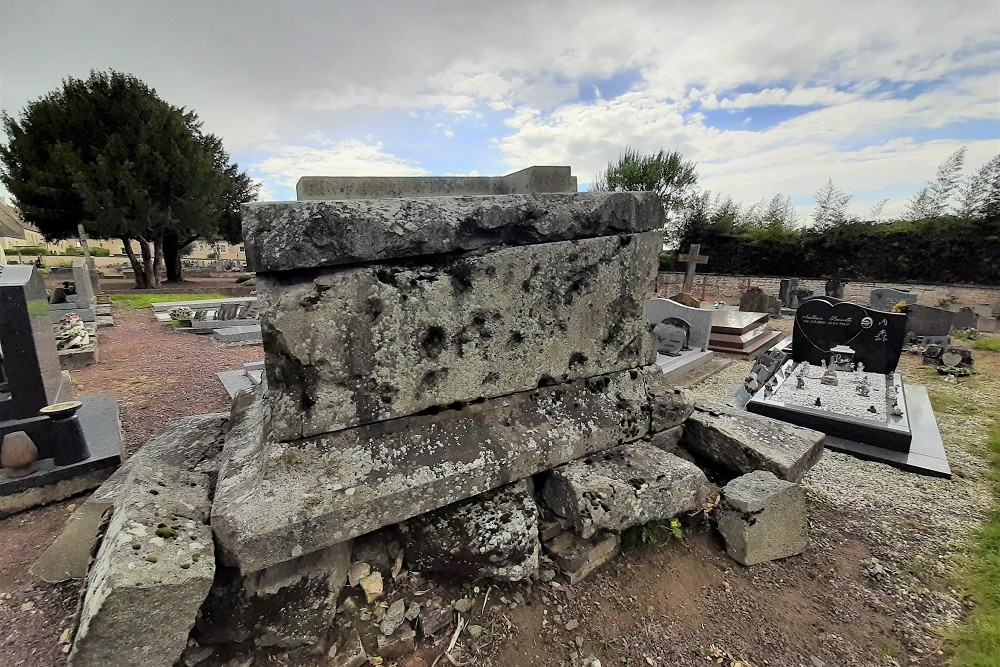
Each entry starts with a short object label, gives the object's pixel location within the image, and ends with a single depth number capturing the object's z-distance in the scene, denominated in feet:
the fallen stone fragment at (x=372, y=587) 6.12
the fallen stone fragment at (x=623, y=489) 7.04
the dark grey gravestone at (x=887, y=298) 37.91
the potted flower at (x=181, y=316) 32.07
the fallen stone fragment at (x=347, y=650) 5.51
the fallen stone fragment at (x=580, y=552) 7.02
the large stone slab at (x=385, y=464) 5.42
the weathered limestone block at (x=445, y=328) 6.23
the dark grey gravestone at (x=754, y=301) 45.88
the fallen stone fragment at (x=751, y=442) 9.26
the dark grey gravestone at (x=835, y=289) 50.44
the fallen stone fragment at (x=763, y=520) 7.73
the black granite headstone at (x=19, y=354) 10.44
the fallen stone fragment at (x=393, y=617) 5.87
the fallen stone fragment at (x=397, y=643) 5.72
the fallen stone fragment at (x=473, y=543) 6.43
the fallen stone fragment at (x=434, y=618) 6.00
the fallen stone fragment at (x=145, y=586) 4.52
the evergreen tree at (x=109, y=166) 55.16
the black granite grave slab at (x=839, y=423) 13.82
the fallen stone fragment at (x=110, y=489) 7.06
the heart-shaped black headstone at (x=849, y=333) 19.54
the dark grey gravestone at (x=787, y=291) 52.48
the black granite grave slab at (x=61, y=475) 9.45
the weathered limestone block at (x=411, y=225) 6.22
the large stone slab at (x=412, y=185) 8.70
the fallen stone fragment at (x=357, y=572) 6.20
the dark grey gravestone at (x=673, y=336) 26.30
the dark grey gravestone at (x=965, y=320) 35.29
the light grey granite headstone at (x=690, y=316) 27.14
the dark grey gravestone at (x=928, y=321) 30.63
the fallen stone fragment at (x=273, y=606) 5.33
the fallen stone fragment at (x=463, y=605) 6.32
